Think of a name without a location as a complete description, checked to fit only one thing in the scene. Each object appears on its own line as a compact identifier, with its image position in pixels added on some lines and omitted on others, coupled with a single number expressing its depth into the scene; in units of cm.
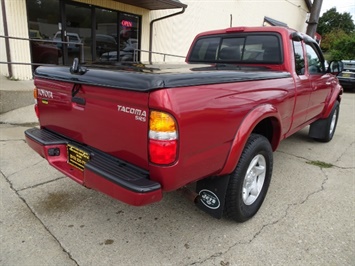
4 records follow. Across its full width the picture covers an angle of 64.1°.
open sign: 980
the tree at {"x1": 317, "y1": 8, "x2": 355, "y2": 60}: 4450
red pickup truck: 179
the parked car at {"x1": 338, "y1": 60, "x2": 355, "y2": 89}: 1325
